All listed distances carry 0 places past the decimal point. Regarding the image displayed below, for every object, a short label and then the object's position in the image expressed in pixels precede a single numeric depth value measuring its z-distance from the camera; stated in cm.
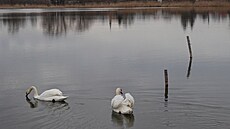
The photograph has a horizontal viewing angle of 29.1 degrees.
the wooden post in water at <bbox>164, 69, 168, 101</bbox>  1377
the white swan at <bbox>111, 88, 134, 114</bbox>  1168
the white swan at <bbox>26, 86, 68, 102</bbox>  1338
